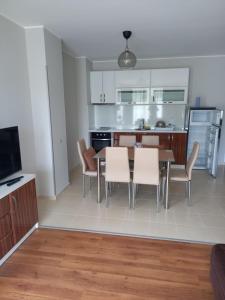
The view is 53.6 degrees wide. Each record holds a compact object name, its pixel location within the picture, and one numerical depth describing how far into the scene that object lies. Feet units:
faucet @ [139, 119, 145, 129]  18.10
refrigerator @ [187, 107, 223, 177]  15.61
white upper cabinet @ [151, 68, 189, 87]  16.61
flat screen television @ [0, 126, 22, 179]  7.80
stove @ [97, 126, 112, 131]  18.15
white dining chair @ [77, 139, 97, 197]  12.00
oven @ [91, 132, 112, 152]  17.75
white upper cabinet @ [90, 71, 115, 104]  17.74
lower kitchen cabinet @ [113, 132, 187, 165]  16.69
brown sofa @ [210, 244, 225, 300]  4.66
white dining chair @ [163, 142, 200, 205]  10.79
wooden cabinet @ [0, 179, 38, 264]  7.08
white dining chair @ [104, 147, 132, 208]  10.36
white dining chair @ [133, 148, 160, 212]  9.95
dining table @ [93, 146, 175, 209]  10.42
